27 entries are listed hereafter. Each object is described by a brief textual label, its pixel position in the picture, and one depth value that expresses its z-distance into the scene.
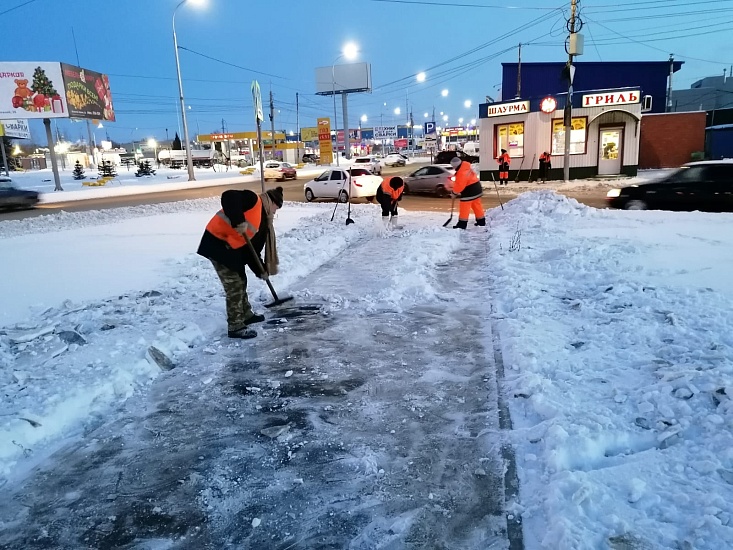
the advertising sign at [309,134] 80.99
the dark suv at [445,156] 39.59
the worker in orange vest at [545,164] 26.34
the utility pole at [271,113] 53.59
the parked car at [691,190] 13.01
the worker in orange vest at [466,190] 11.92
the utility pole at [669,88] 42.40
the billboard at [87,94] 36.90
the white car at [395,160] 56.78
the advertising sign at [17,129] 58.03
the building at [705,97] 66.75
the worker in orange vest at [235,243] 5.42
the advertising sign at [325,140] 49.72
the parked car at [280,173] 39.38
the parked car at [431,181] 22.39
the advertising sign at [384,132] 99.73
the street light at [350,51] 46.00
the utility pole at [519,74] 40.32
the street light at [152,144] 100.91
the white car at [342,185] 21.94
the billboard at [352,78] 72.81
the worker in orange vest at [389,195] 13.30
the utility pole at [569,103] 22.38
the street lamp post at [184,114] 34.59
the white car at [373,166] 38.44
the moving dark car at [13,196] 23.41
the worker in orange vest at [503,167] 26.69
